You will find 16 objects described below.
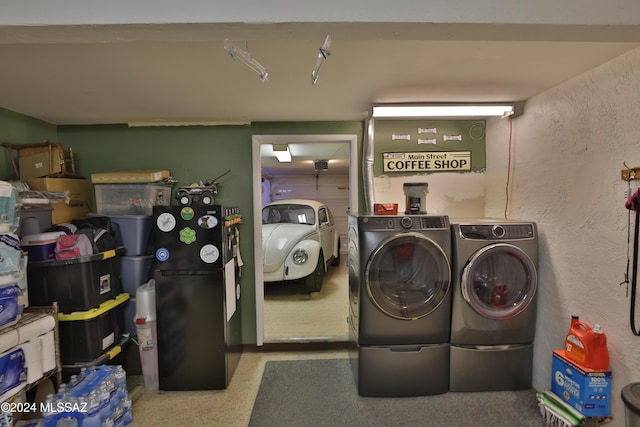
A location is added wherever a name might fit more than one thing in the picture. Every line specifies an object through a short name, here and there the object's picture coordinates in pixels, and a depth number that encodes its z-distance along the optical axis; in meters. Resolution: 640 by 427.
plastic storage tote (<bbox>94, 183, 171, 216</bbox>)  2.59
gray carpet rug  1.99
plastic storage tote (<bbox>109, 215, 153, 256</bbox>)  2.42
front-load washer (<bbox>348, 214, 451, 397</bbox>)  2.15
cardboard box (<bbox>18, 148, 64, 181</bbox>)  2.39
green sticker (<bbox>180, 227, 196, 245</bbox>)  2.27
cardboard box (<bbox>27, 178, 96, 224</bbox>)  2.36
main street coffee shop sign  2.84
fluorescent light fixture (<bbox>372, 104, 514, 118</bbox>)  2.36
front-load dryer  2.14
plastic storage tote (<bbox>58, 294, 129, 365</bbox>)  1.99
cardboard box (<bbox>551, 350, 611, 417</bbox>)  1.66
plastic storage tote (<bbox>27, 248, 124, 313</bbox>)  1.95
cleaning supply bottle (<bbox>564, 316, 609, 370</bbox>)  1.68
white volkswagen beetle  4.20
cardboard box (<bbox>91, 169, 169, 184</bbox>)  2.54
